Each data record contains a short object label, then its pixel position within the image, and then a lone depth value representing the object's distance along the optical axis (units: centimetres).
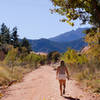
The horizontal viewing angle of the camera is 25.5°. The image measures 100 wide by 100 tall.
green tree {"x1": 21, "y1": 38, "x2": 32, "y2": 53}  9198
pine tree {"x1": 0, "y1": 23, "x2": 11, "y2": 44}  7857
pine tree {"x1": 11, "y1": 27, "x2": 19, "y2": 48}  8188
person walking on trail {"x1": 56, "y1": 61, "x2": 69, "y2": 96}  1066
